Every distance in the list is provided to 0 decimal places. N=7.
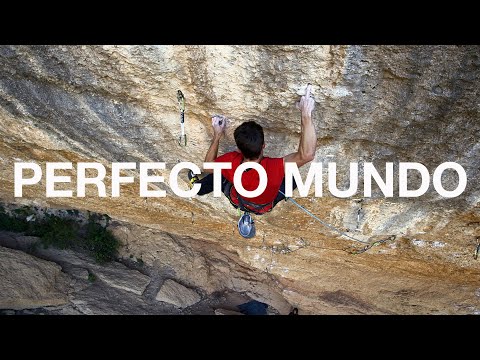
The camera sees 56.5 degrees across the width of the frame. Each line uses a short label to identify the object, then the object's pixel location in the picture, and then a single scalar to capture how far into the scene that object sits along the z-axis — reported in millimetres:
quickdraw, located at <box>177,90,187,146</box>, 3465
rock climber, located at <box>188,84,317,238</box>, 2963
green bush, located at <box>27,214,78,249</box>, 6613
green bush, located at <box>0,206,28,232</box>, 6551
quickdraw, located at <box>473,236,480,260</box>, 4321
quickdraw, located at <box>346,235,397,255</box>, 4691
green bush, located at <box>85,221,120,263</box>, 6758
